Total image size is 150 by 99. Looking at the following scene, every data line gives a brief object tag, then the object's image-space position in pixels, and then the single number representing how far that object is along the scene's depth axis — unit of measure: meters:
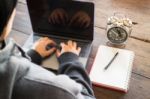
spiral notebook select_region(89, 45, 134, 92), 0.92
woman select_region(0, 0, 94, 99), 0.61
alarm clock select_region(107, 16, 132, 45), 1.05
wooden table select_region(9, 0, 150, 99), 0.91
